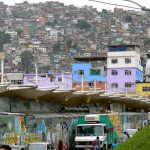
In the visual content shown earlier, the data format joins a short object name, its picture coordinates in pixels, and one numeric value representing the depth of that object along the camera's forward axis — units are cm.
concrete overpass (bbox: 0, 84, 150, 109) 3859
